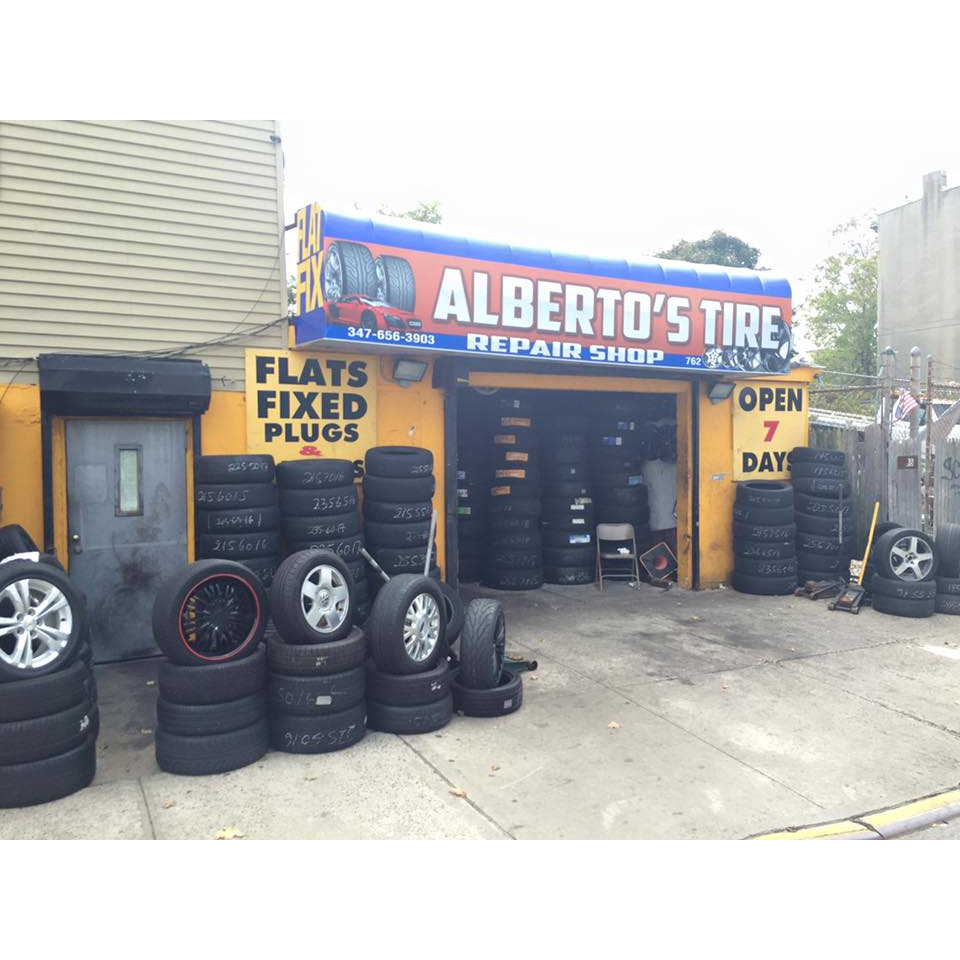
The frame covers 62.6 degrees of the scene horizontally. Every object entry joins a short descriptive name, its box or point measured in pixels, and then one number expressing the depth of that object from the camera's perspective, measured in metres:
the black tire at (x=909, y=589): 9.74
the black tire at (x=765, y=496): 11.05
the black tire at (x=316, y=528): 7.60
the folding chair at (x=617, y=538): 11.93
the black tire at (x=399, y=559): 8.14
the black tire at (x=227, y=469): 7.29
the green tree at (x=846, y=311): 40.59
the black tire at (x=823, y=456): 11.39
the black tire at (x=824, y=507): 11.11
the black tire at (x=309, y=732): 5.47
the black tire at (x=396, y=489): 8.17
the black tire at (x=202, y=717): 5.17
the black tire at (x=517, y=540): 11.58
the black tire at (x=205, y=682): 5.19
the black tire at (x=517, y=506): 11.61
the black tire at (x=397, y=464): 8.20
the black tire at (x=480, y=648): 6.20
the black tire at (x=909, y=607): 9.74
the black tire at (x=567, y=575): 11.91
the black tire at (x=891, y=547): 9.87
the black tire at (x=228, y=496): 7.21
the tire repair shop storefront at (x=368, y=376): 7.41
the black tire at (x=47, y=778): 4.63
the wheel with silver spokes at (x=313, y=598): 5.54
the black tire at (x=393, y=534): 8.15
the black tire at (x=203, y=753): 5.14
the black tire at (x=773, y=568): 11.04
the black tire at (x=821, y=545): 11.09
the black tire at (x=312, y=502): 7.62
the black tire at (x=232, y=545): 7.18
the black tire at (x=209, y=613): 5.18
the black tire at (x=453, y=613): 7.09
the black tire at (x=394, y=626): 5.77
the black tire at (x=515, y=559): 11.58
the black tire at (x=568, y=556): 11.90
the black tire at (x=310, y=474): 7.63
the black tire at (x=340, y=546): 7.60
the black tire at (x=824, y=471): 11.35
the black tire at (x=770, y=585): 11.02
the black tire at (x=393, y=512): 8.16
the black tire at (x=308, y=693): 5.47
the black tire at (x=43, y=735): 4.62
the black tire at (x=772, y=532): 11.04
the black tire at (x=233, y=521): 7.22
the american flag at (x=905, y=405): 11.04
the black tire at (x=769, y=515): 11.02
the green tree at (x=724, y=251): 33.53
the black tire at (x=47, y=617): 4.88
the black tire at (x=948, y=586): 9.89
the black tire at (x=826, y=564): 11.14
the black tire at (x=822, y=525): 11.09
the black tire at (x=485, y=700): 6.21
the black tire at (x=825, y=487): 11.24
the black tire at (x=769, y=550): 11.05
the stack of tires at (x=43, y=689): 4.64
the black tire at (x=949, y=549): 9.91
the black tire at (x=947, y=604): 9.88
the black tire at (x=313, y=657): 5.48
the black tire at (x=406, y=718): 5.85
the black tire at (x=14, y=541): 6.25
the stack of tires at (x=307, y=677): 5.48
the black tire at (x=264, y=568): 7.24
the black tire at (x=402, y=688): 5.86
